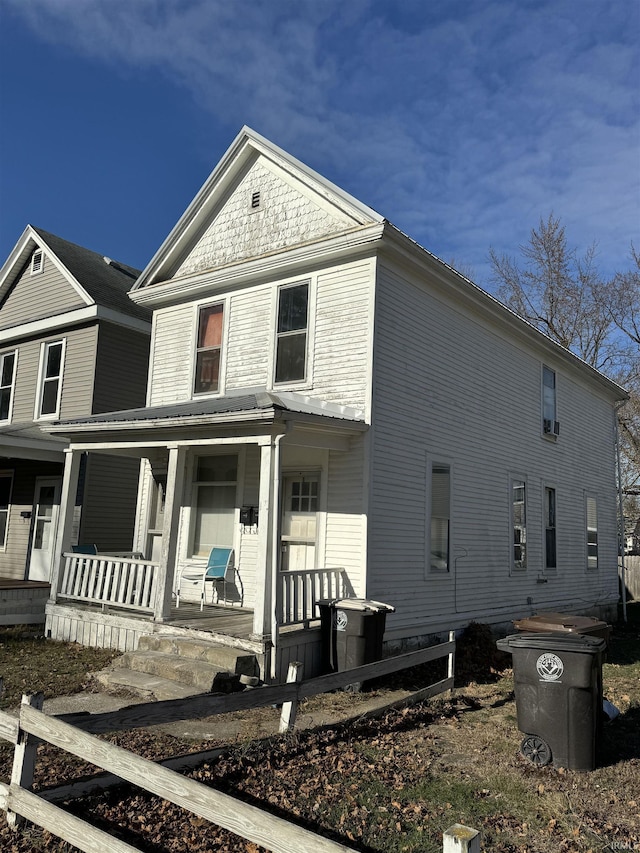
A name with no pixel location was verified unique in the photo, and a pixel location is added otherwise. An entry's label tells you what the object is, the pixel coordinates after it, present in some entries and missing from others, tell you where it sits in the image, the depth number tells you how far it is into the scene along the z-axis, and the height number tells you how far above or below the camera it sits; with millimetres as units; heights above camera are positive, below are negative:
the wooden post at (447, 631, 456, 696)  8656 -1556
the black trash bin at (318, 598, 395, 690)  8531 -1163
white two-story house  9453 +1590
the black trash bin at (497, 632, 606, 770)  5871 -1313
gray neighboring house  14945 +3516
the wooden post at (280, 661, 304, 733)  6145 -1616
